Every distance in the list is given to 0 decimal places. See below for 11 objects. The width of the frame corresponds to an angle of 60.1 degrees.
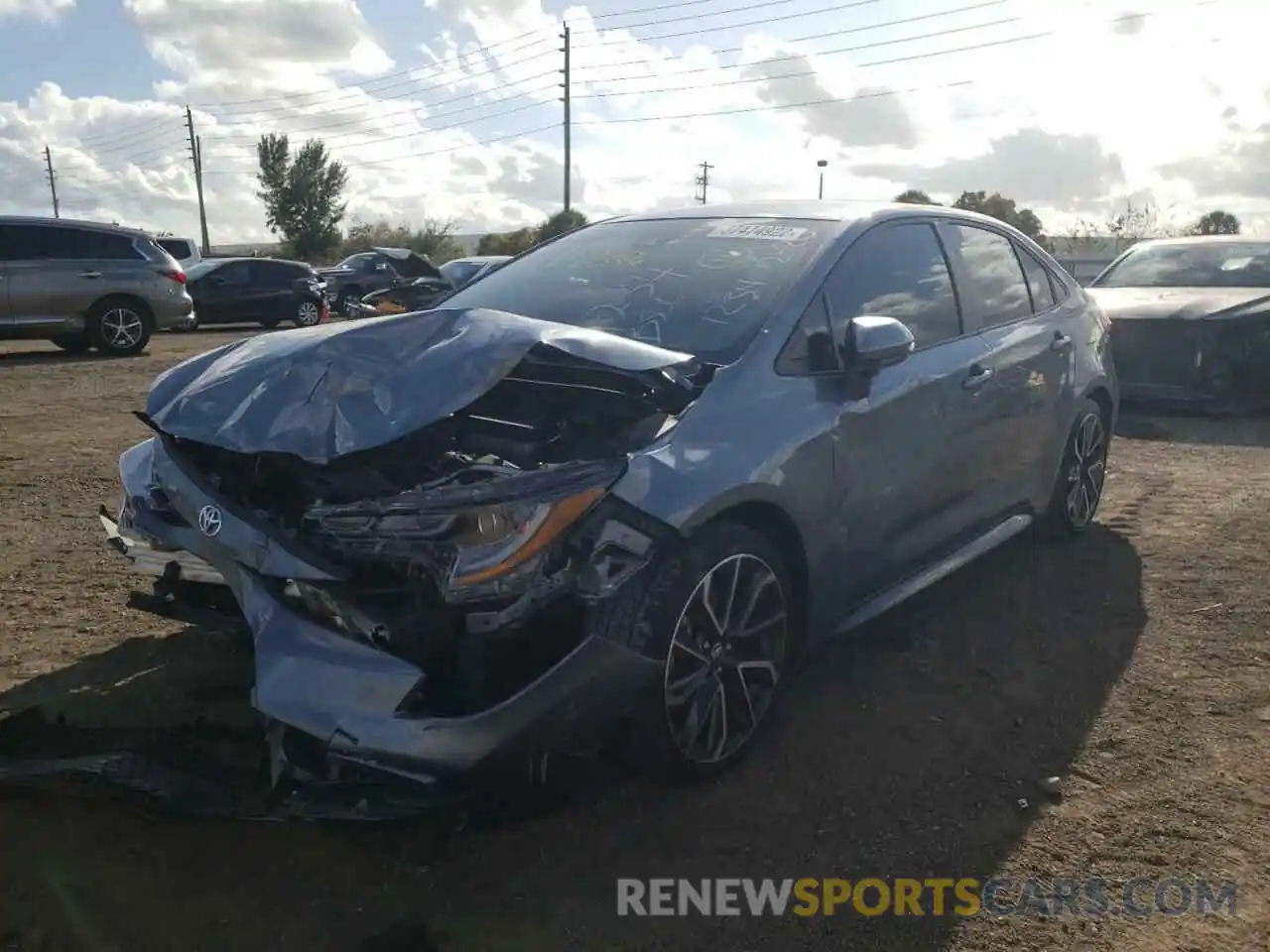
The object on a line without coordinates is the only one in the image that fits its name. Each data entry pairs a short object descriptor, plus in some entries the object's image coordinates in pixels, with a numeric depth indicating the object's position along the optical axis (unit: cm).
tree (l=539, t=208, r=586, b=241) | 4322
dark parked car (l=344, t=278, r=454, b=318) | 1936
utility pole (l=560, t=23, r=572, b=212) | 4350
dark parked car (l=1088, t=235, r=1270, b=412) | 881
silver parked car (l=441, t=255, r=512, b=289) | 2239
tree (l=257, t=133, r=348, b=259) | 5694
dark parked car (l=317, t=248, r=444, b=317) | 2388
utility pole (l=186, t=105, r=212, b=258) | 5828
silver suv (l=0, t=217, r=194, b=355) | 1284
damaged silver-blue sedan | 256
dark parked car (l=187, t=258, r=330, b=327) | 1992
